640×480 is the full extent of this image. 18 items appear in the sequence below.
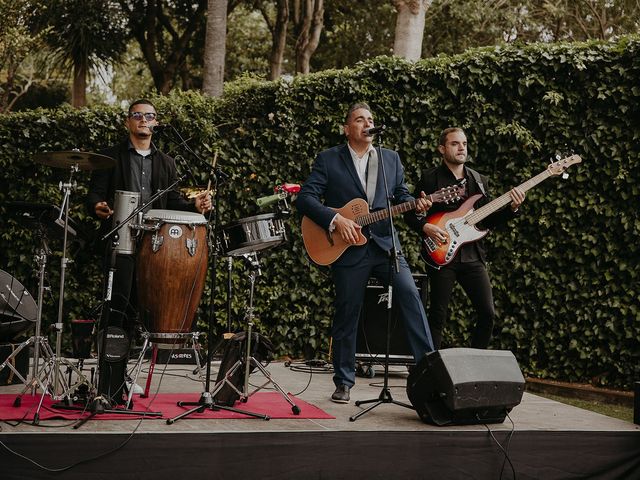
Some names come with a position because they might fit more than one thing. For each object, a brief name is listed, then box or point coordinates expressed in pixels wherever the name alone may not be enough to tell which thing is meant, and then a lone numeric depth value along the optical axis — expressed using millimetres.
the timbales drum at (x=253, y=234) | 5004
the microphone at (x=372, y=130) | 5039
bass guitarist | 6031
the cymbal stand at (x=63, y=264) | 4672
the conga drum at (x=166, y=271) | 5020
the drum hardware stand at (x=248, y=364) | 4906
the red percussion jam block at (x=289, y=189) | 5500
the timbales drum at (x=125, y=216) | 5090
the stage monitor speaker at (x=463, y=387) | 4617
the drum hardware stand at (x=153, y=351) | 4809
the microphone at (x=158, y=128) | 4695
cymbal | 4965
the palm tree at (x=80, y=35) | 15648
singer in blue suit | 5309
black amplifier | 6875
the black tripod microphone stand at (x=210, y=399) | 4579
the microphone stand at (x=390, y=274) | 4872
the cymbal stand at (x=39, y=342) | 4855
